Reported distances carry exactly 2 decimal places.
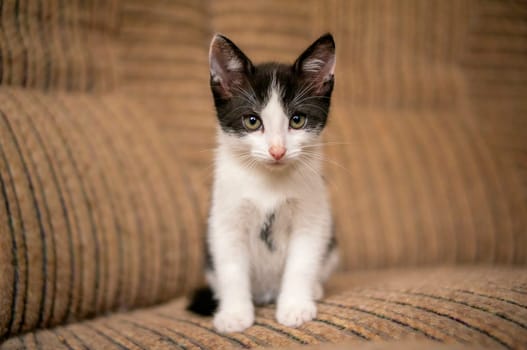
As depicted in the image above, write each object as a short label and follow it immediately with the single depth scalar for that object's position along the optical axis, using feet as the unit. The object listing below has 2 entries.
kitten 1.62
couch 1.61
